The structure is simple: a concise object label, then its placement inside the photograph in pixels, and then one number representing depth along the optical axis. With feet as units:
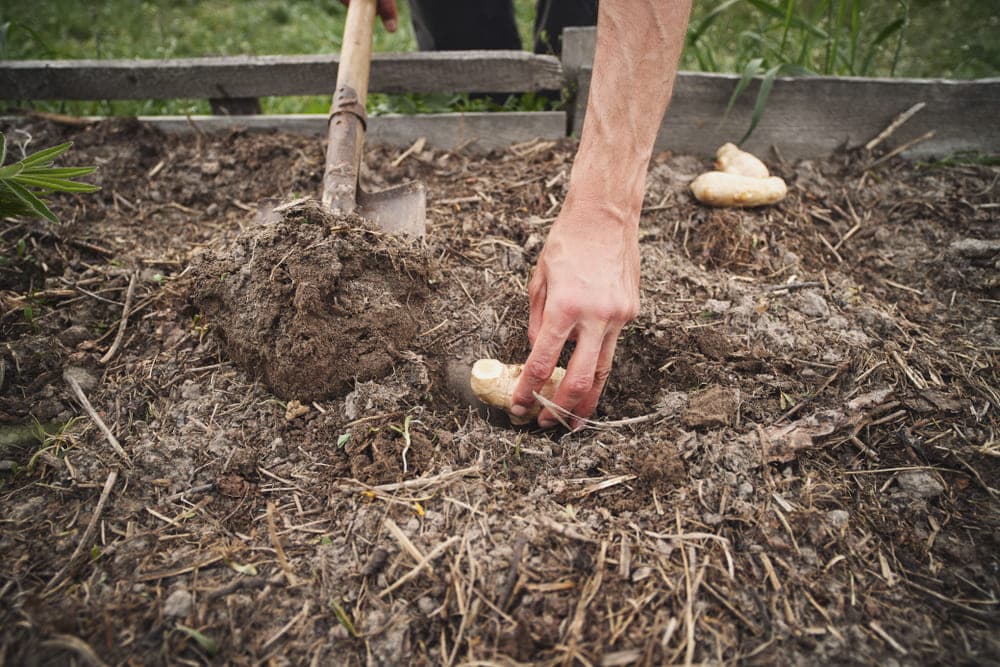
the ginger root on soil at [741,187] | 3.17
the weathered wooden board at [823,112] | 3.42
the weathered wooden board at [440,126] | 3.56
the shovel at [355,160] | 2.92
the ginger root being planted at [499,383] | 2.61
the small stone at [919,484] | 2.40
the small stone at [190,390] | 2.65
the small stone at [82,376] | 2.69
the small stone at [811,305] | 2.87
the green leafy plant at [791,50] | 3.35
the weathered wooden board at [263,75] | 3.56
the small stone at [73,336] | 2.79
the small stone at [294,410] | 2.60
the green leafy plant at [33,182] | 2.50
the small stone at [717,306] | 2.88
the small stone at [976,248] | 3.02
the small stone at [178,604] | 2.20
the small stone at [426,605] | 2.22
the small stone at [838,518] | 2.35
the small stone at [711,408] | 2.53
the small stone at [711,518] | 2.35
